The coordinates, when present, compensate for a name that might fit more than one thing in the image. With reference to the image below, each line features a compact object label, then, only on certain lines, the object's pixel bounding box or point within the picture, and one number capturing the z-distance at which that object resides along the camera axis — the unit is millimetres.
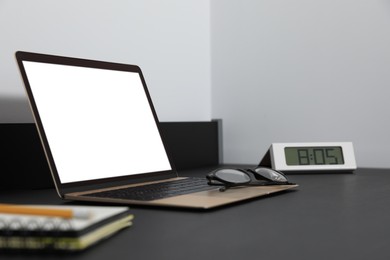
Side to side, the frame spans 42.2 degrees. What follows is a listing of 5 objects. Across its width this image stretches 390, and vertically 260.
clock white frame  1463
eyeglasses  997
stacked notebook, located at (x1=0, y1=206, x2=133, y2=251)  532
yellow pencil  555
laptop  919
